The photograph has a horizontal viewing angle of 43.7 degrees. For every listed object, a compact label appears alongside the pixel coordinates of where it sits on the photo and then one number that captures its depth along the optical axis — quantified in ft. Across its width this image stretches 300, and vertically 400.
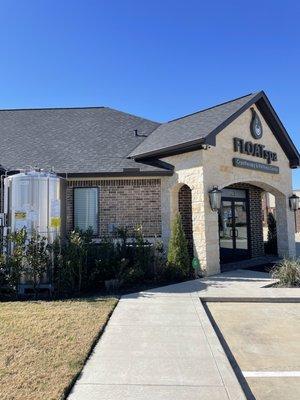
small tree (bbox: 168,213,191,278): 35.91
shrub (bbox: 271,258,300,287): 32.71
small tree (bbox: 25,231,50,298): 29.30
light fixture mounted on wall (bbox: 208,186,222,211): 38.22
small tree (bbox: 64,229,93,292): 30.01
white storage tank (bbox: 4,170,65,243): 31.48
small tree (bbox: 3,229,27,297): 28.55
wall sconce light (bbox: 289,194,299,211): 50.62
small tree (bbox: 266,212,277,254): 55.83
